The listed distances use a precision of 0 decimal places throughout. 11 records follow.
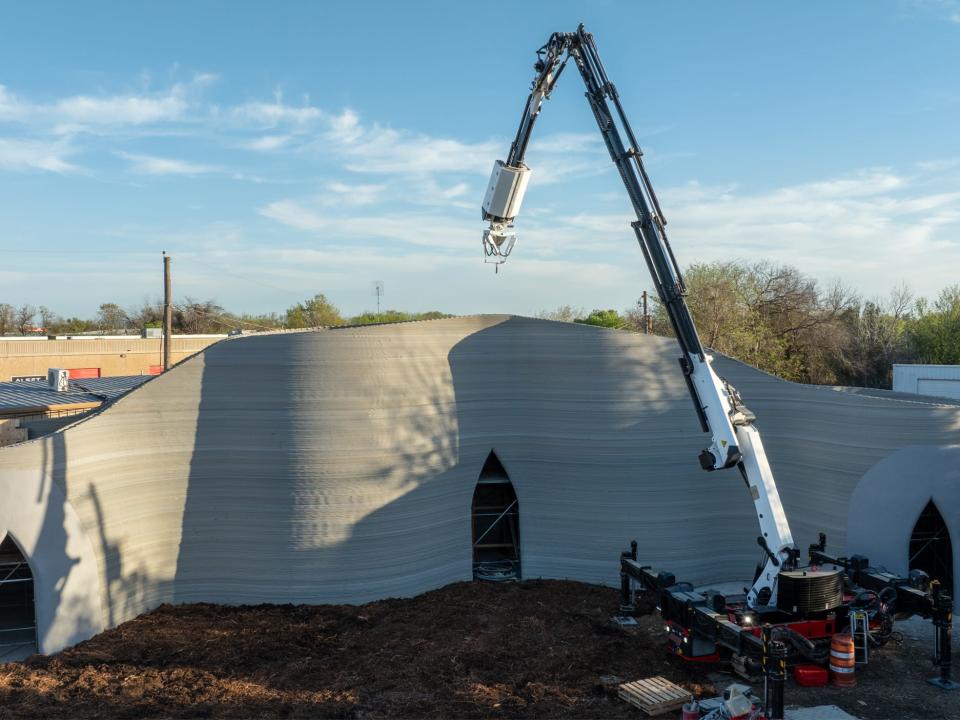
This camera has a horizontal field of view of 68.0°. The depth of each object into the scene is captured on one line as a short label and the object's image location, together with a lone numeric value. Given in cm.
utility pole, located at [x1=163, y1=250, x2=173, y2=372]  2767
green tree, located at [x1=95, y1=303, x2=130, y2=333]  9156
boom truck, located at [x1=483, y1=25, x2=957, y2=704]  1105
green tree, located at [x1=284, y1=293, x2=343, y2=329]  7525
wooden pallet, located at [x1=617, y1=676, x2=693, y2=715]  1013
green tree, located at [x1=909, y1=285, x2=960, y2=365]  4116
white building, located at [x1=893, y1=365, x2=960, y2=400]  2650
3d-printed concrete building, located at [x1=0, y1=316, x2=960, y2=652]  1328
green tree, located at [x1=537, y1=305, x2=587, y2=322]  8440
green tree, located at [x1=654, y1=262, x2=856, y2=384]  3847
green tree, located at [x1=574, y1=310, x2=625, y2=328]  6024
